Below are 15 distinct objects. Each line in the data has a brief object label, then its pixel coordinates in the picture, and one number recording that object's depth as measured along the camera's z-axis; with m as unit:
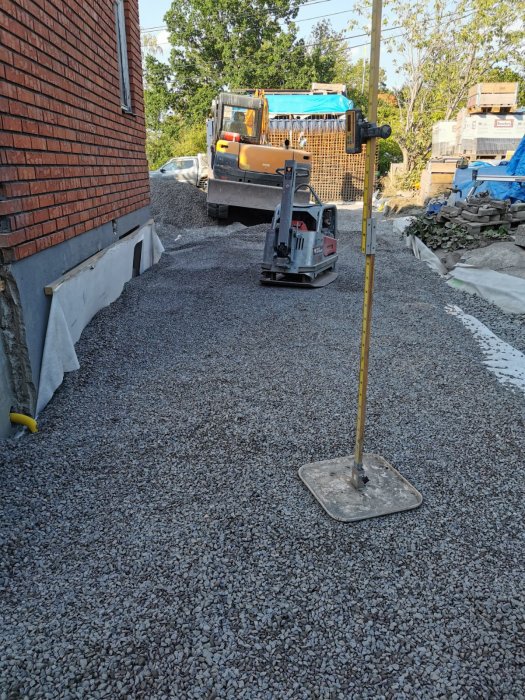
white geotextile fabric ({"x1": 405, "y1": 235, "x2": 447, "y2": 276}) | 8.66
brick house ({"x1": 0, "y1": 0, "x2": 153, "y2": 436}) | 3.27
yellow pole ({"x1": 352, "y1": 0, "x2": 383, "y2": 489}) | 2.20
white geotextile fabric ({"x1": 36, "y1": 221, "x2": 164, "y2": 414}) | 3.73
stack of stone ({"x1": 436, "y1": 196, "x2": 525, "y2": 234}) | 9.53
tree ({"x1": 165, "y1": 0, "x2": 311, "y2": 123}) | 31.12
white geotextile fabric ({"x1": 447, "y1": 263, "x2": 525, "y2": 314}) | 6.25
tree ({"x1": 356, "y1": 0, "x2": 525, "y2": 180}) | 20.33
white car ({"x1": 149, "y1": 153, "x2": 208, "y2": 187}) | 17.95
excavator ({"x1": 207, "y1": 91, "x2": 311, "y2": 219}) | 12.23
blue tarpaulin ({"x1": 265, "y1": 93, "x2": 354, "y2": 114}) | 21.77
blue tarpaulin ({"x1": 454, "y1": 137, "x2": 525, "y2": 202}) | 10.54
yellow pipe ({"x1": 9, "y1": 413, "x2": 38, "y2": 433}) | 3.29
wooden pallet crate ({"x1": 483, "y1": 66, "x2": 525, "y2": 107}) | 22.99
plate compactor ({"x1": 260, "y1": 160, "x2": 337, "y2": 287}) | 6.93
